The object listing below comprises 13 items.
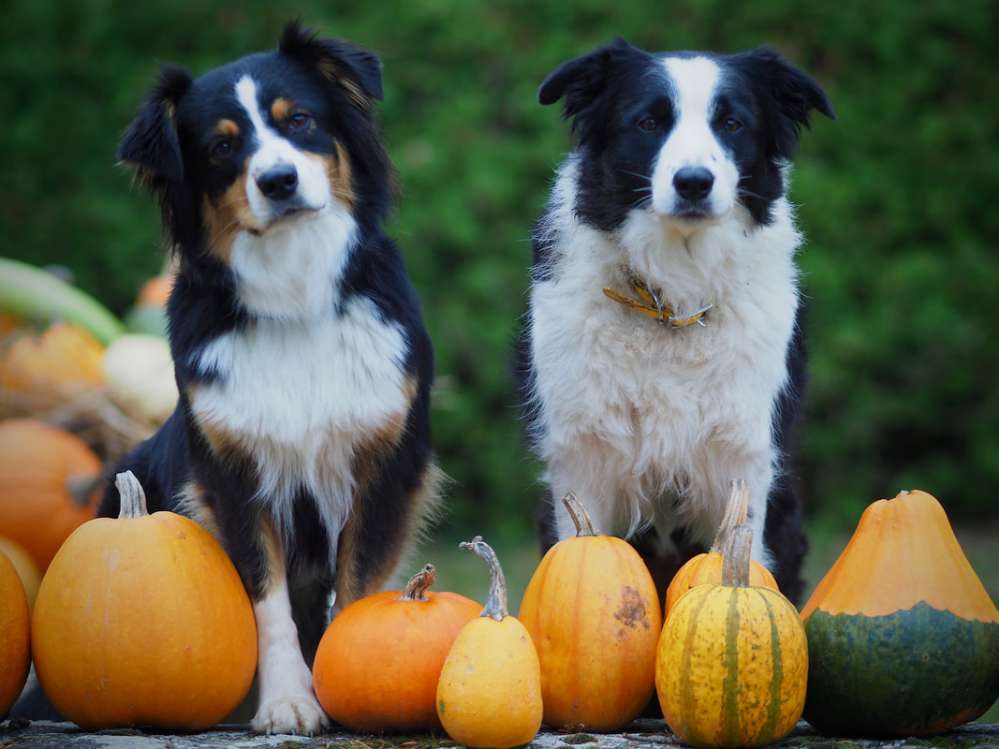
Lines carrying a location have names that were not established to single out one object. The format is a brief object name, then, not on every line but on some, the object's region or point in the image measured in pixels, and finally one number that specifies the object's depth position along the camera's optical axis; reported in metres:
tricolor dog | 3.12
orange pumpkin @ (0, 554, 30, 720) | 2.98
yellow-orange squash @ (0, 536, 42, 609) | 4.03
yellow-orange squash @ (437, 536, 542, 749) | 2.69
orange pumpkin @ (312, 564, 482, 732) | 2.94
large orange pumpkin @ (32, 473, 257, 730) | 2.95
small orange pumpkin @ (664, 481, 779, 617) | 2.86
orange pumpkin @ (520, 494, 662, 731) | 2.89
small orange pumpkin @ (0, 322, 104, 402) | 4.89
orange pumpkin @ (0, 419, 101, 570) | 4.36
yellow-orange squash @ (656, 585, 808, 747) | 2.63
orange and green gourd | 2.77
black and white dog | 3.29
